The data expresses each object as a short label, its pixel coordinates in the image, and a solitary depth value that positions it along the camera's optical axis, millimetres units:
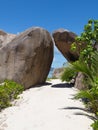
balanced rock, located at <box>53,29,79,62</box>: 10539
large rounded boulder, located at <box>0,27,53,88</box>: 9714
